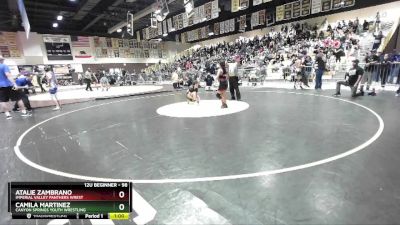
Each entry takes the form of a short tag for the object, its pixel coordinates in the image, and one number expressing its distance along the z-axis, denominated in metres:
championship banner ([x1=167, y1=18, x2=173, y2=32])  21.97
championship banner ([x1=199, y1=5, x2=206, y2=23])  17.94
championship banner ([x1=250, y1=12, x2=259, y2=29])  21.28
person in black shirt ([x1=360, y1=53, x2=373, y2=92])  9.23
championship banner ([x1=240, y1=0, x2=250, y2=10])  15.85
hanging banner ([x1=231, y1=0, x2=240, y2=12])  16.51
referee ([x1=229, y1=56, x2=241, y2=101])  8.59
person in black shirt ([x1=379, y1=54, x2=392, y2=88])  10.07
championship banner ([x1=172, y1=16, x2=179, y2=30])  21.06
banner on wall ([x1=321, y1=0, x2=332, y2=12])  16.76
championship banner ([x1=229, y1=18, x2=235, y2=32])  23.47
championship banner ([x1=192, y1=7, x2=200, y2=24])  18.53
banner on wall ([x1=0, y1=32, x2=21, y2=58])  23.38
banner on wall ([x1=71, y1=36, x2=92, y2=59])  28.61
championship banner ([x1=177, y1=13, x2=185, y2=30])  20.56
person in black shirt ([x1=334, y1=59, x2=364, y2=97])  8.03
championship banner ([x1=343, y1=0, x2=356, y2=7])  15.59
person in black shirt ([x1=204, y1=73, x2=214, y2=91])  13.23
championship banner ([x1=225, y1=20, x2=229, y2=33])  24.14
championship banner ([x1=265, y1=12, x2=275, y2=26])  21.20
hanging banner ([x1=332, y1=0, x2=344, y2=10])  16.20
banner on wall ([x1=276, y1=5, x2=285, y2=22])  19.41
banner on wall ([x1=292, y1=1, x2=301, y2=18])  18.42
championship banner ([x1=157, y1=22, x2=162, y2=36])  24.11
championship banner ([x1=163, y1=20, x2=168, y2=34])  23.06
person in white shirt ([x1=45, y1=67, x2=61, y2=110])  8.52
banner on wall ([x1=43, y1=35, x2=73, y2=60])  26.77
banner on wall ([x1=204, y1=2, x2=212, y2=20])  17.22
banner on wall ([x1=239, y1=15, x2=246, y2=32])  23.19
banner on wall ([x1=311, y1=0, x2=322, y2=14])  17.26
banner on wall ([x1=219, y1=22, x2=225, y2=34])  24.67
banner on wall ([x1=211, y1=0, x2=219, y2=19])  16.65
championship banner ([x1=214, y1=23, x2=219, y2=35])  25.41
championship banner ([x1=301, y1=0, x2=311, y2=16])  17.88
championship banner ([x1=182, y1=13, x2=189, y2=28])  19.80
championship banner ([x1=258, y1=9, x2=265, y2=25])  20.81
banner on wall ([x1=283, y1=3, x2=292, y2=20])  19.01
